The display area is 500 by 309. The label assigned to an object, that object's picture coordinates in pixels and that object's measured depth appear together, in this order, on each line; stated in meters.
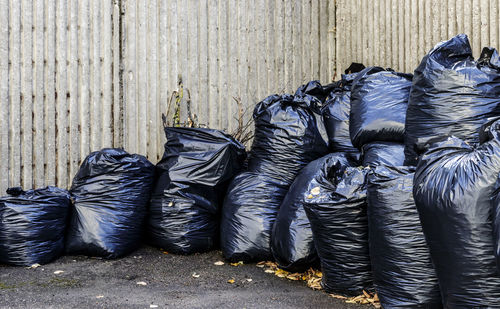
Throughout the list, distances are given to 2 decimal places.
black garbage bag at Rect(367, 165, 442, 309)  2.50
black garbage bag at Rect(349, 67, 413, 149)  3.42
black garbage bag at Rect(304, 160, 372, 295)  2.84
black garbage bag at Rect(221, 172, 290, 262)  3.70
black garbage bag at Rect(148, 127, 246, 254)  4.00
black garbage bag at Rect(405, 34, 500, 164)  2.72
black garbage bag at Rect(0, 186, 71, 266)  3.60
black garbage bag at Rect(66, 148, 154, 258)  3.77
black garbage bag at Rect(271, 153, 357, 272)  3.29
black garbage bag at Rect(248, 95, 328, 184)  3.96
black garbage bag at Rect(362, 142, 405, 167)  3.19
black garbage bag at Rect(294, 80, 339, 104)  4.49
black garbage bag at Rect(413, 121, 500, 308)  2.00
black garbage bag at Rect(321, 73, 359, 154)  3.99
